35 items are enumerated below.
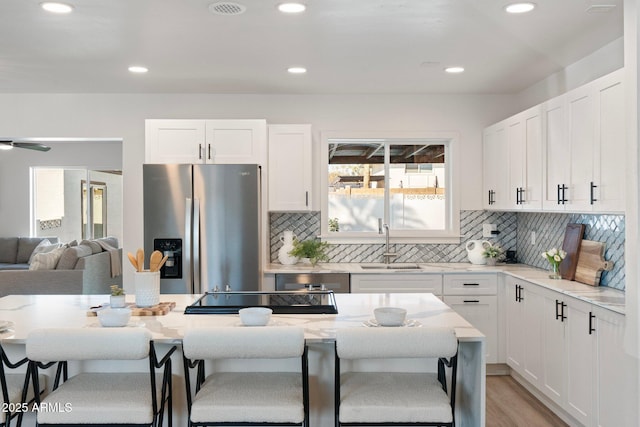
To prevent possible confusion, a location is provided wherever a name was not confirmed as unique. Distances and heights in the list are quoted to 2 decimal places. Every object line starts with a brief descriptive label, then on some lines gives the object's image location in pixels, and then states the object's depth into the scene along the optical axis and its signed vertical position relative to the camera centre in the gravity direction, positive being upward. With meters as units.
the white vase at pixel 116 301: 2.79 -0.42
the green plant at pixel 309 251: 5.01 -0.32
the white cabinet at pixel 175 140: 4.85 +0.66
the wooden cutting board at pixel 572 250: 3.93 -0.25
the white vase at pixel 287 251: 5.08 -0.32
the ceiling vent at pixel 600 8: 2.95 +1.10
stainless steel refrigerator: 4.43 -0.09
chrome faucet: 5.30 -0.35
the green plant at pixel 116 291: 2.84 -0.38
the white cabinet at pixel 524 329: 3.97 -0.86
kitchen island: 2.36 -0.50
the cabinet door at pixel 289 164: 4.99 +0.46
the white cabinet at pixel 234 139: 4.85 +0.67
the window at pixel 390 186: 5.52 +0.29
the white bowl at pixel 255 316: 2.42 -0.43
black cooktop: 2.81 -0.46
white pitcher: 5.08 -0.34
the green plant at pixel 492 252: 5.02 -0.33
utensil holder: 2.88 -0.37
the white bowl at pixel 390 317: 2.42 -0.44
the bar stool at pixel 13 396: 2.21 -0.73
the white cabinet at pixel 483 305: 4.72 -0.76
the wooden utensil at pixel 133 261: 2.87 -0.23
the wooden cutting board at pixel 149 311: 2.78 -0.47
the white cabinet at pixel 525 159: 4.11 +0.43
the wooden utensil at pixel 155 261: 2.88 -0.23
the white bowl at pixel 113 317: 2.41 -0.43
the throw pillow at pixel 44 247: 8.14 -0.44
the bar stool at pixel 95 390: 2.12 -0.65
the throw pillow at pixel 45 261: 6.25 -0.50
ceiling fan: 7.06 +0.93
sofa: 6.08 -0.64
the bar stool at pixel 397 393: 2.13 -0.69
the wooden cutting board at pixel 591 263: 3.63 -0.32
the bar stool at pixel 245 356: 2.13 -0.54
